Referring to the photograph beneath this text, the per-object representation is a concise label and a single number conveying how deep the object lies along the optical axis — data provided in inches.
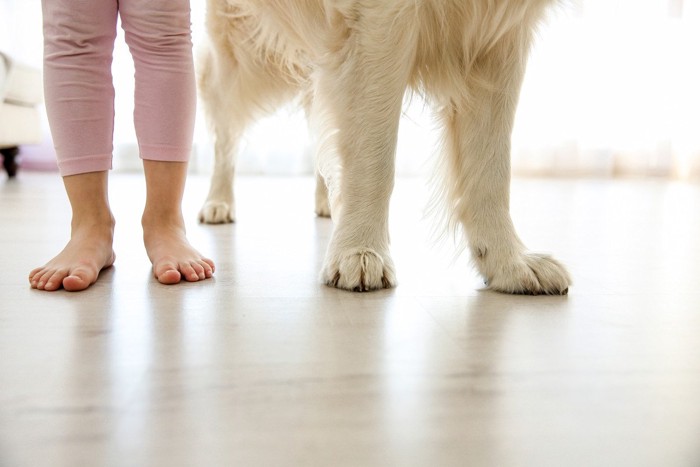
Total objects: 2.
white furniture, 154.9
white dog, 54.7
